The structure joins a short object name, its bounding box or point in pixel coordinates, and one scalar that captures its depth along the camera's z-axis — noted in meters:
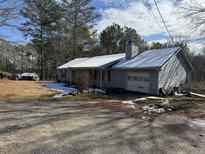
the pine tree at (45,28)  24.05
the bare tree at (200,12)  10.83
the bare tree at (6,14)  8.42
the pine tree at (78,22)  26.82
